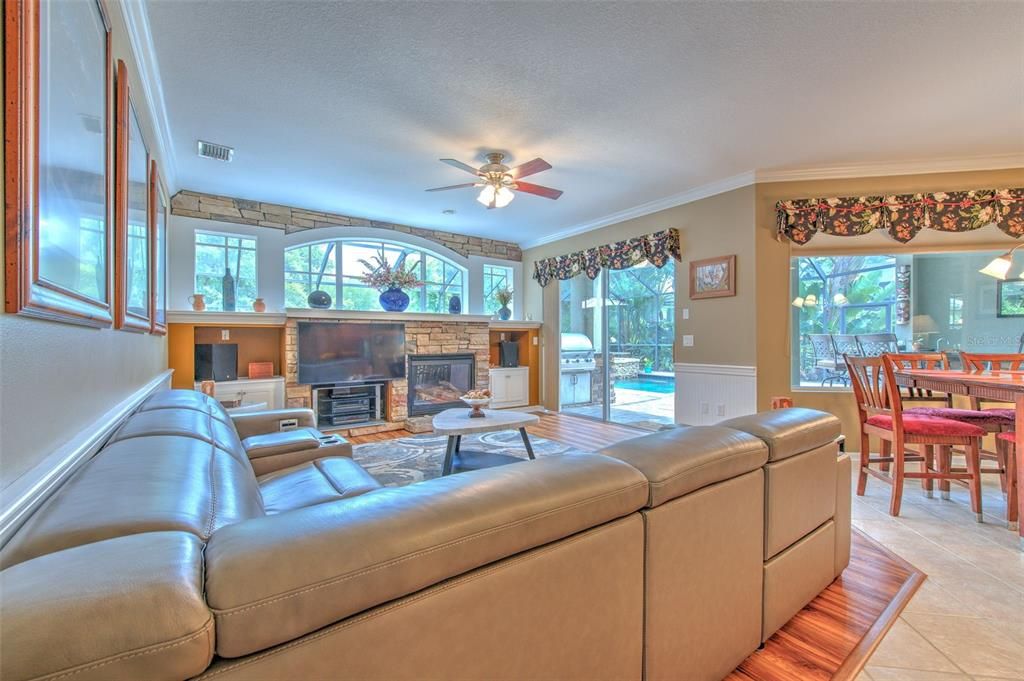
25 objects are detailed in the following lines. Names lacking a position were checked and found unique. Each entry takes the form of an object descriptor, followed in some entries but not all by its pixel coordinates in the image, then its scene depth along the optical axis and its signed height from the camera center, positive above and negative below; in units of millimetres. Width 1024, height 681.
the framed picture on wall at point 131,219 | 1694 +559
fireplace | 5523 -533
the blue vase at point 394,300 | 5324 +513
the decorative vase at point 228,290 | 4562 +547
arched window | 5168 +883
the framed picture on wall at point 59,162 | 828 +435
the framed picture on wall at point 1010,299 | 3805 +371
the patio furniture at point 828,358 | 4113 -172
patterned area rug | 3520 -1080
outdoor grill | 6094 -178
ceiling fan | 3396 +1285
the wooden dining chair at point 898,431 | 2594 -571
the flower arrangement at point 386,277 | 5297 +794
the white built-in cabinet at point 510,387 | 6355 -701
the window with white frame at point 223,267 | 4586 +817
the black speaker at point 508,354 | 6508 -200
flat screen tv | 4844 -132
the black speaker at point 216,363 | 4480 -228
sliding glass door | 5102 -69
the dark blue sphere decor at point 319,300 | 4980 +483
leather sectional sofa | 522 -377
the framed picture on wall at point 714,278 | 4139 +629
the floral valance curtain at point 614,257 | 4691 +1045
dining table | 2322 -279
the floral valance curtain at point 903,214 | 3531 +1088
